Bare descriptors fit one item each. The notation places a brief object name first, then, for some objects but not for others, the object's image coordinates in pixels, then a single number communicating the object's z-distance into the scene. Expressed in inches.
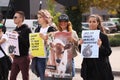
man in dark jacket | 313.7
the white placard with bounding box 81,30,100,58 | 255.0
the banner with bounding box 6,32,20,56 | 313.1
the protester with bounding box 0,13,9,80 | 319.1
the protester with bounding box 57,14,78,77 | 267.6
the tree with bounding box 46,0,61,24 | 1134.2
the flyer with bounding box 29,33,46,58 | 301.5
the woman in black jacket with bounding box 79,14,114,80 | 254.5
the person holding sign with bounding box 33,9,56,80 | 294.0
